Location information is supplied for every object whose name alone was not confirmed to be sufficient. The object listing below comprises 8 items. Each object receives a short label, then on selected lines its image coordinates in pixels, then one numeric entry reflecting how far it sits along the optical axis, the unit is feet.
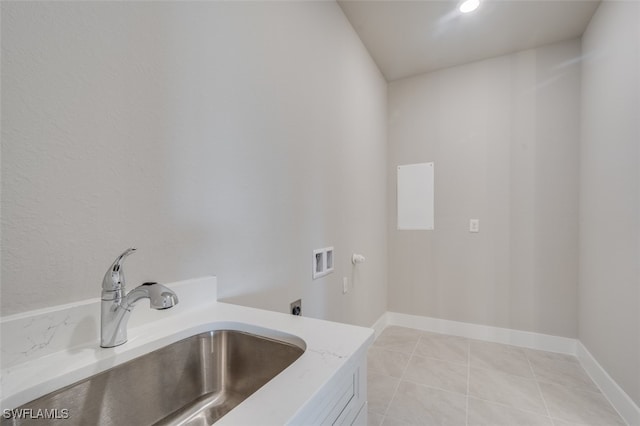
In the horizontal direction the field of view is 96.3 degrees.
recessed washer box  5.41
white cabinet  1.63
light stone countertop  1.58
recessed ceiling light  6.07
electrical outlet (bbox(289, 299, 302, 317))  4.68
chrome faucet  2.09
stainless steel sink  1.87
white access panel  9.07
